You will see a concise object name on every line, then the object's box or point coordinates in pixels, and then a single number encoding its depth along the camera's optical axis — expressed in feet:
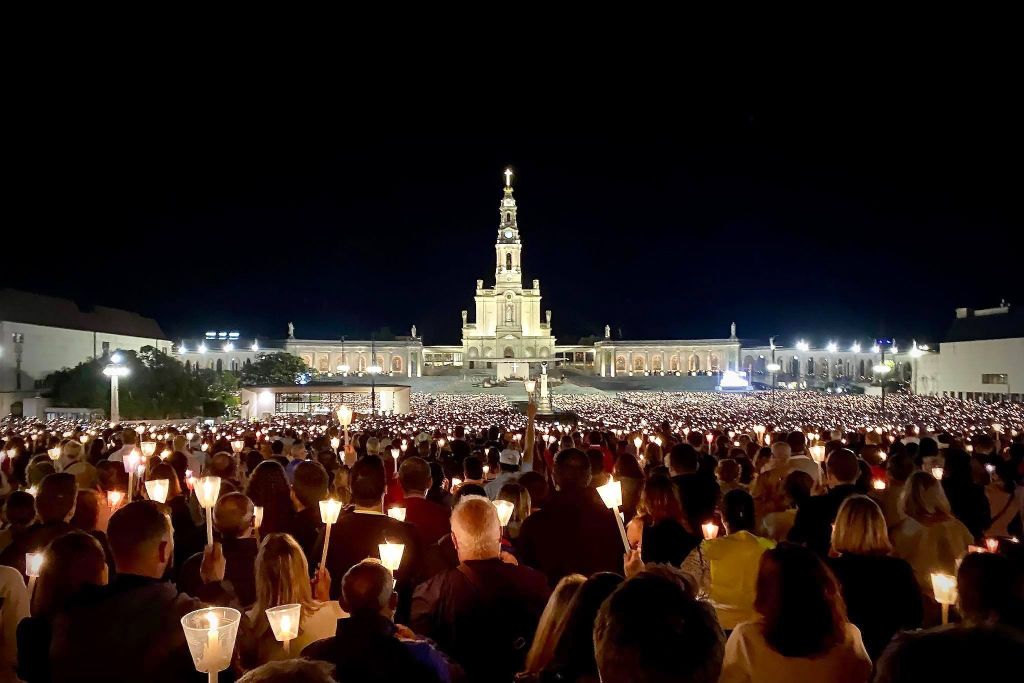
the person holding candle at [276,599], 12.51
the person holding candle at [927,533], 17.07
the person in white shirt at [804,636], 10.12
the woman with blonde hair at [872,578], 13.55
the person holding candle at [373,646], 9.70
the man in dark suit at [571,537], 17.92
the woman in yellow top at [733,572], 14.53
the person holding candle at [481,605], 12.84
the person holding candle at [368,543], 16.96
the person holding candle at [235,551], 16.40
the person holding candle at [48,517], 17.71
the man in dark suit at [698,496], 17.90
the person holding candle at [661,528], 16.67
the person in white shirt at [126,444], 37.07
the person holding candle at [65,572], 12.21
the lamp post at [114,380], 102.13
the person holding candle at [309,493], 19.70
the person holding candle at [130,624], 10.77
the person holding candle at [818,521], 18.89
